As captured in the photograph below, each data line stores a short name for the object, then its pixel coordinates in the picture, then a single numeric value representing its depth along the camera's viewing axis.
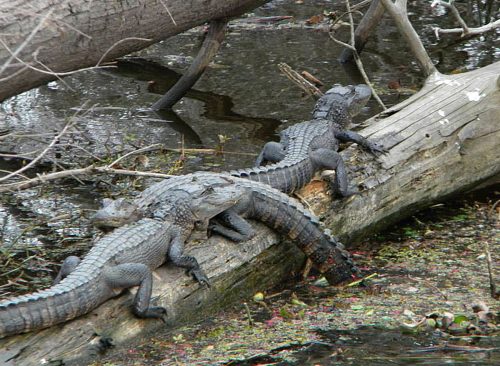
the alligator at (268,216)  10.77
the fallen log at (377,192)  9.39
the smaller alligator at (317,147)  11.87
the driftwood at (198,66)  16.66
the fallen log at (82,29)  12.48
